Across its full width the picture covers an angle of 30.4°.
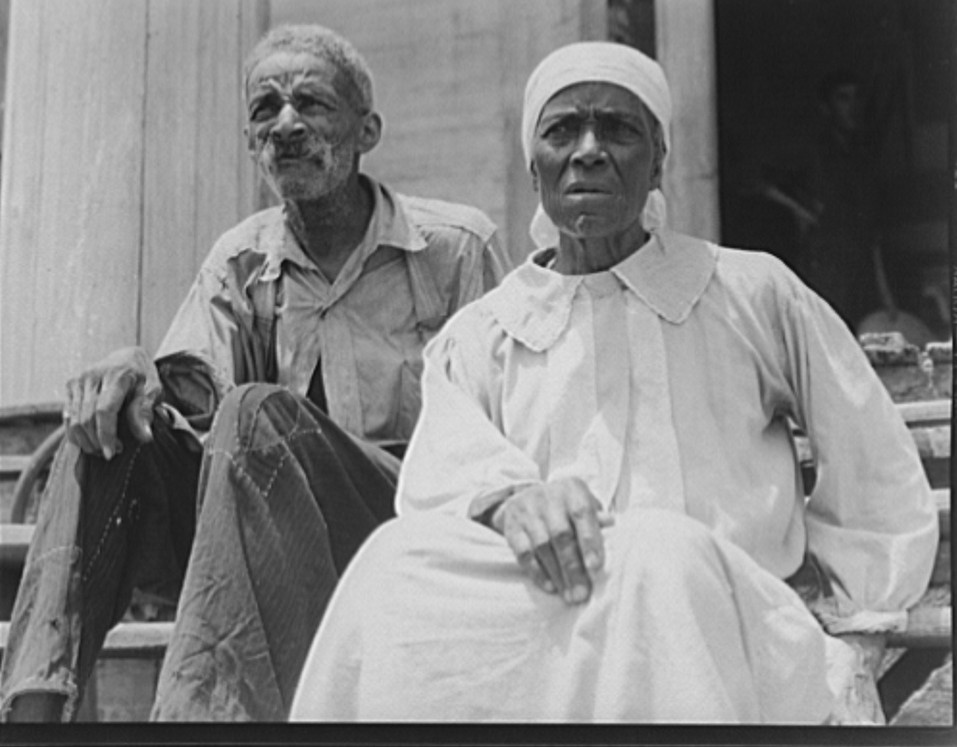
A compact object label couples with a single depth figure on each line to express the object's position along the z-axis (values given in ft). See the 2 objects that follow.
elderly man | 10.01
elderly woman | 9.19
